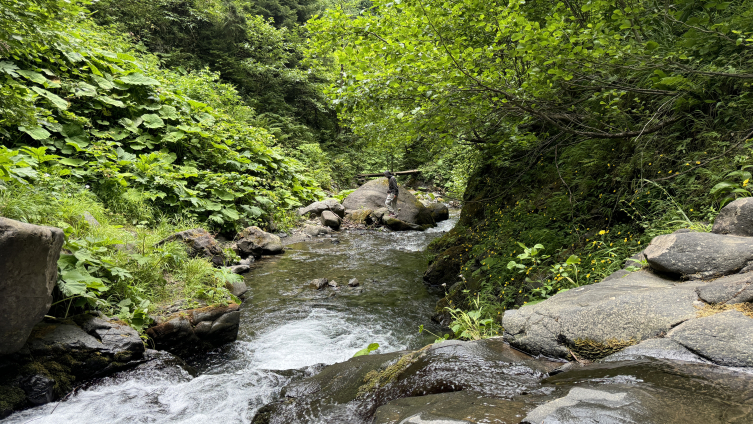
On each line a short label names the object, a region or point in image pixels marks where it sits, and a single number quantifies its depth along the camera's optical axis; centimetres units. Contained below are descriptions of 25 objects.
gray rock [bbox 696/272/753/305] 228
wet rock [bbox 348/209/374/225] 1477
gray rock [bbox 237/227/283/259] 923
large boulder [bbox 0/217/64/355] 291
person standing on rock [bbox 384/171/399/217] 1506
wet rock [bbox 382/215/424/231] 1410
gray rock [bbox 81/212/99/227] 527
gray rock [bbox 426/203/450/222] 1614
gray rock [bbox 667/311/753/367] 196
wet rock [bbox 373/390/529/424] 193
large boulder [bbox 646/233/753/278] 262
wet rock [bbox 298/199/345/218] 1406
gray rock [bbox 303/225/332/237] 1253
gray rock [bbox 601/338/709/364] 212
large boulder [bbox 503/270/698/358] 243
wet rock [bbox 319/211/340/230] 1350
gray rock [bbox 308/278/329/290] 744
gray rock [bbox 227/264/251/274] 767
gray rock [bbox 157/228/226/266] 663
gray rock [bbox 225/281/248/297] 633
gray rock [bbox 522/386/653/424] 162
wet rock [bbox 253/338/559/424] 255
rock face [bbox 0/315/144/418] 317
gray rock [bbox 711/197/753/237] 294
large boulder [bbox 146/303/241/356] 439
